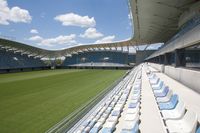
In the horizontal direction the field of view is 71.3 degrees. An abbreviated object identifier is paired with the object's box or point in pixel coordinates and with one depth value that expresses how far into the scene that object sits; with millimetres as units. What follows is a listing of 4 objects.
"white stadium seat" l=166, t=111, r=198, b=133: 1936
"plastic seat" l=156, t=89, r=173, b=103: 3484
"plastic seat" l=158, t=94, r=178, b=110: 2971
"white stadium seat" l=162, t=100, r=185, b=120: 2527
